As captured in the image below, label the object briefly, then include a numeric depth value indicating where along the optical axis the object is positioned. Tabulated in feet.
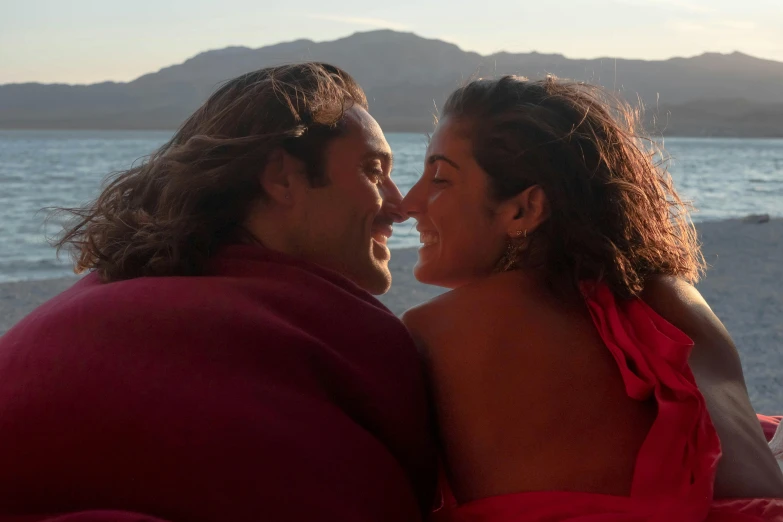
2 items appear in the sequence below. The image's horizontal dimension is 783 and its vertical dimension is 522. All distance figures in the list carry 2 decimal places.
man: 4.65
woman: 5.37
